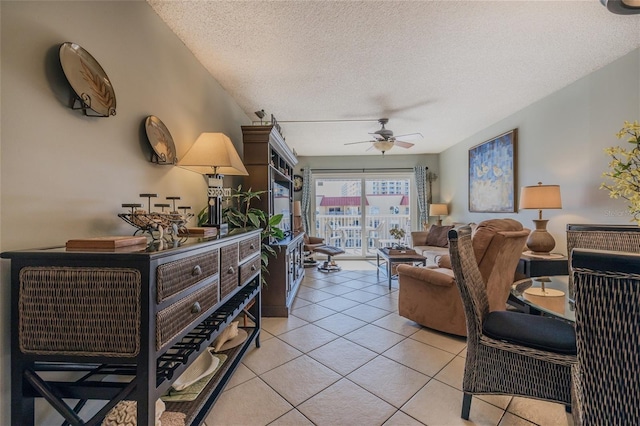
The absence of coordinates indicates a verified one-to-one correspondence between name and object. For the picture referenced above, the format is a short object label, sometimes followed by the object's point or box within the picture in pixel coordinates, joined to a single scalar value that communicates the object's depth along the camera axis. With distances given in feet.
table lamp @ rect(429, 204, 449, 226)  18.76
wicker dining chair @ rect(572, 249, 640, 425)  2.08
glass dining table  4.10
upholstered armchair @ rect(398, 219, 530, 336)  7.18
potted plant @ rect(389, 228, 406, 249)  15.38
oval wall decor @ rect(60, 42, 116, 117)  3.74
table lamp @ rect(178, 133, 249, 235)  5.85
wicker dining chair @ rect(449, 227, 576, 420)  4.32
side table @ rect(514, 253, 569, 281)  8.94
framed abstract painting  12.55
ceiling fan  12.60
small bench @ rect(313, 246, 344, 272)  16.60
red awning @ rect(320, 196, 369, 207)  22.00
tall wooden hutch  9.84
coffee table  13.06
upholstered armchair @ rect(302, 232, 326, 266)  17.32
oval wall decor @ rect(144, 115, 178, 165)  5.52
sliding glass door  21.61
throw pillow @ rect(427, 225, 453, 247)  16.84
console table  2.92
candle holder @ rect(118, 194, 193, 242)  4.06
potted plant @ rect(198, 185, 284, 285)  8.30
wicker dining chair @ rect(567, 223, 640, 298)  5.47
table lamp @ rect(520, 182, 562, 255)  9.27
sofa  15.45
